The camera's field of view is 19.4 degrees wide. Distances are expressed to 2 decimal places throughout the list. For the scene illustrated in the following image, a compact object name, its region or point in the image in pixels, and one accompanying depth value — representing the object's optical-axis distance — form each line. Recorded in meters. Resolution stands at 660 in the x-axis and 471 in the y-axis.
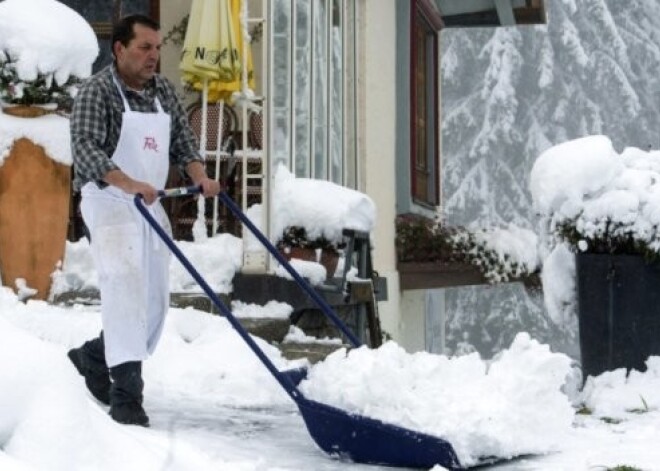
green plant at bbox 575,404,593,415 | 9.36
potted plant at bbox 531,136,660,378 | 9.63
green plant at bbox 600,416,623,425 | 8.92
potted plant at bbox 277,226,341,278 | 13.50
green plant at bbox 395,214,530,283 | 19.70
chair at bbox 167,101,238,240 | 16.02
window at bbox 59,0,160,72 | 18.21
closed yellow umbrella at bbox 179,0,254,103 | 14.62
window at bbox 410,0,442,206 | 21.32
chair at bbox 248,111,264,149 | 17.08
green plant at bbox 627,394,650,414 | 9.18
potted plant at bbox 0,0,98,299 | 12.31
